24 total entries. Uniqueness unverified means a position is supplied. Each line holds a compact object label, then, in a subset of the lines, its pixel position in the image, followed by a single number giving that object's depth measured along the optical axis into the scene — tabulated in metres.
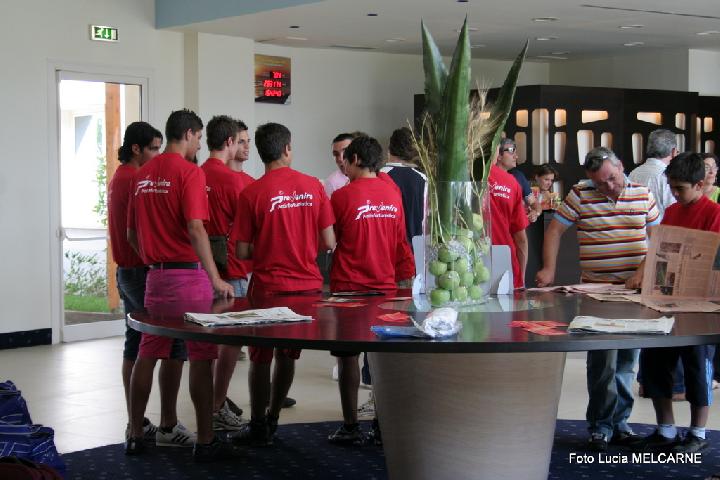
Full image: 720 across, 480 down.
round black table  3.84
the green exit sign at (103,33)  9.80
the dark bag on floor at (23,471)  2.98
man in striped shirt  5.49
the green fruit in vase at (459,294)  4.14
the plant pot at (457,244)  4.14
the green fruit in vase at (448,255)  4.12
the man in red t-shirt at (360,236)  5.50
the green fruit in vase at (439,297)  4.14
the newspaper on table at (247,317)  3.70
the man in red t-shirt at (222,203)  6.05
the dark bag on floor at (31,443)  4.68
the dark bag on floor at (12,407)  5.05
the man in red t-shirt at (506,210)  5.95
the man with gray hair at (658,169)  7.82
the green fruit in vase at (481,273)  4.21
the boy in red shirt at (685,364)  5.16
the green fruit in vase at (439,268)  4.12
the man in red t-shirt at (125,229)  5.79
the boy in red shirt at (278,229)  5.27
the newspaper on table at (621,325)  3.41
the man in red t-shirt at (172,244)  5.22
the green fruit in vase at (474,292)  4.20
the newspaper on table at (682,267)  4.22
